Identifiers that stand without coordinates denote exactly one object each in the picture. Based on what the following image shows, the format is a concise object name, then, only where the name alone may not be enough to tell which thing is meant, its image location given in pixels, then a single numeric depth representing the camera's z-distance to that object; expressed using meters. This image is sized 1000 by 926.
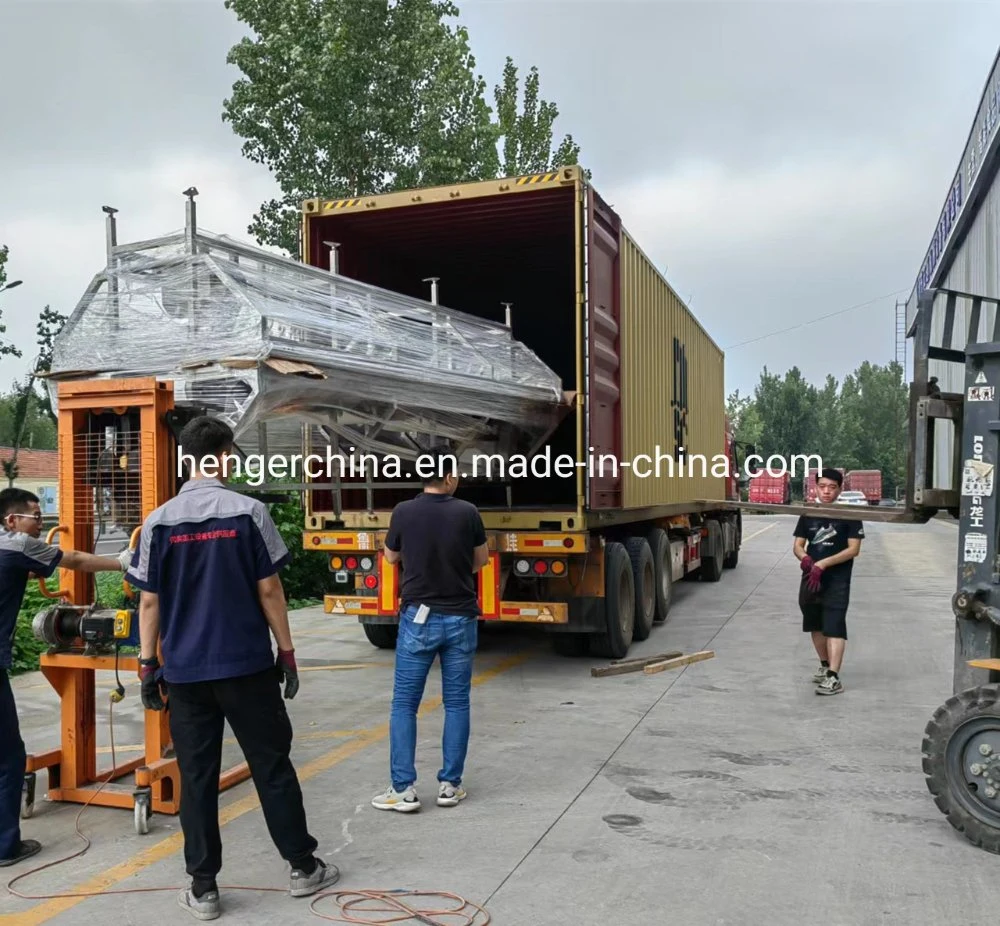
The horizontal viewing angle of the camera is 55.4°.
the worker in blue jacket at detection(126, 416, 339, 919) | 3.55
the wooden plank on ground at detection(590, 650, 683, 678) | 7.71
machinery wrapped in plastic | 4.55
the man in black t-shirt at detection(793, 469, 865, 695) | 7.01
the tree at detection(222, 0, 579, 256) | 13.83
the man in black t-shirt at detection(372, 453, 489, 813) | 4.62
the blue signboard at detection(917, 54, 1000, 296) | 21.31
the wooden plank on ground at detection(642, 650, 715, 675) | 7.84
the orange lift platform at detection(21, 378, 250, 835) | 4.48
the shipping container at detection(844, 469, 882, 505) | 51.03
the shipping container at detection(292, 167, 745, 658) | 7.40
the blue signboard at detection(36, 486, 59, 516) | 38.65
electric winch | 4.48
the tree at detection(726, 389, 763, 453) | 63.88
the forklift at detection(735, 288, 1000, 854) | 4.15
